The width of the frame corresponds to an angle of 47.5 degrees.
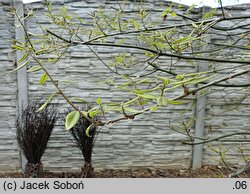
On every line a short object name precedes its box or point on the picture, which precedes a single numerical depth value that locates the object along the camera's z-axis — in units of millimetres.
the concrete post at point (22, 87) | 2265
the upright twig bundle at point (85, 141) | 2209
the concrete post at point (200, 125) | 2373
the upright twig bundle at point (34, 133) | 2156
